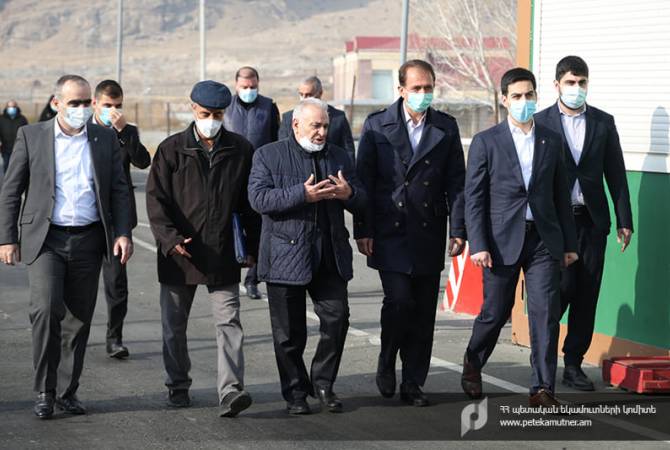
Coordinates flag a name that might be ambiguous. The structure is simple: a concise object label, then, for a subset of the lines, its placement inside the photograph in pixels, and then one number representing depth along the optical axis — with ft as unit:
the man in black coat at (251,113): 71.59
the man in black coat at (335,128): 64.90
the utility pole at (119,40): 241.78
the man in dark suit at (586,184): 52.45
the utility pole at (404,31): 133.59
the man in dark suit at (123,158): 54.89
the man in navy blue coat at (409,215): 48.63
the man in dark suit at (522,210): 47.83
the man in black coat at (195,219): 46.61
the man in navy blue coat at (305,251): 46.06
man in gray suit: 45.26
